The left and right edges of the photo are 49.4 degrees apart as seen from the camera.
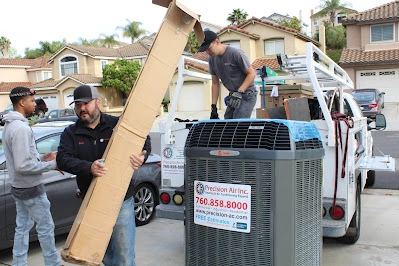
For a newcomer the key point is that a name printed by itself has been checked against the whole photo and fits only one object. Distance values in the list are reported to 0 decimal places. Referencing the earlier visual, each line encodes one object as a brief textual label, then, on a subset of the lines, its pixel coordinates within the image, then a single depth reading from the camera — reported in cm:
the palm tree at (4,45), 7138
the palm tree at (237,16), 4968
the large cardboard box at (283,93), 595
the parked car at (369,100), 2233
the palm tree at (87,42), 6116
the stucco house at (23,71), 5081
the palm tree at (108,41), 5928
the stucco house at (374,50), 2989
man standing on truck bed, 471
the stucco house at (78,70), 3966
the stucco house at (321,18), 5751
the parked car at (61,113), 2288
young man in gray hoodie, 395
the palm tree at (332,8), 5612
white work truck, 428
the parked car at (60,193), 489
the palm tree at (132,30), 6138
